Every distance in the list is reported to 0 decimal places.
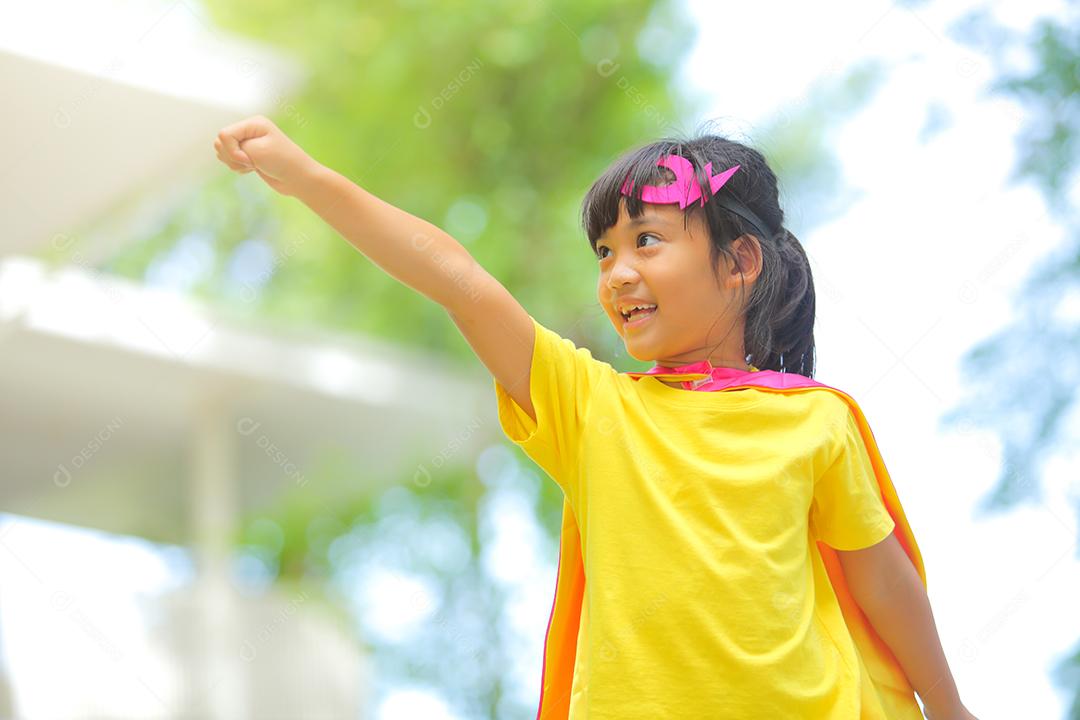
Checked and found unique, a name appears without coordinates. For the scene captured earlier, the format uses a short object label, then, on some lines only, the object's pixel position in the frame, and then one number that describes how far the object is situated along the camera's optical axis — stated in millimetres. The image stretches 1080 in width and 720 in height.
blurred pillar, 6102
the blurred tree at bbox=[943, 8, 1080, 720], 5832
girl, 1380
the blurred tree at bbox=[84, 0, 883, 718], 7895
